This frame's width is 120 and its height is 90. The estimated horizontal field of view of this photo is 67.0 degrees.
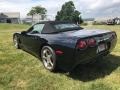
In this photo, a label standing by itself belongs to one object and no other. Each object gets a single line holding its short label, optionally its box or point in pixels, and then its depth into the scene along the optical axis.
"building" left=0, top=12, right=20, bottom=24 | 35.12
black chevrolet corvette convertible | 1.96
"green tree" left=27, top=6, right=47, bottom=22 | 36.80
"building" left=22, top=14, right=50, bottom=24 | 33.82
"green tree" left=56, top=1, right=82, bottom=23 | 25.54
